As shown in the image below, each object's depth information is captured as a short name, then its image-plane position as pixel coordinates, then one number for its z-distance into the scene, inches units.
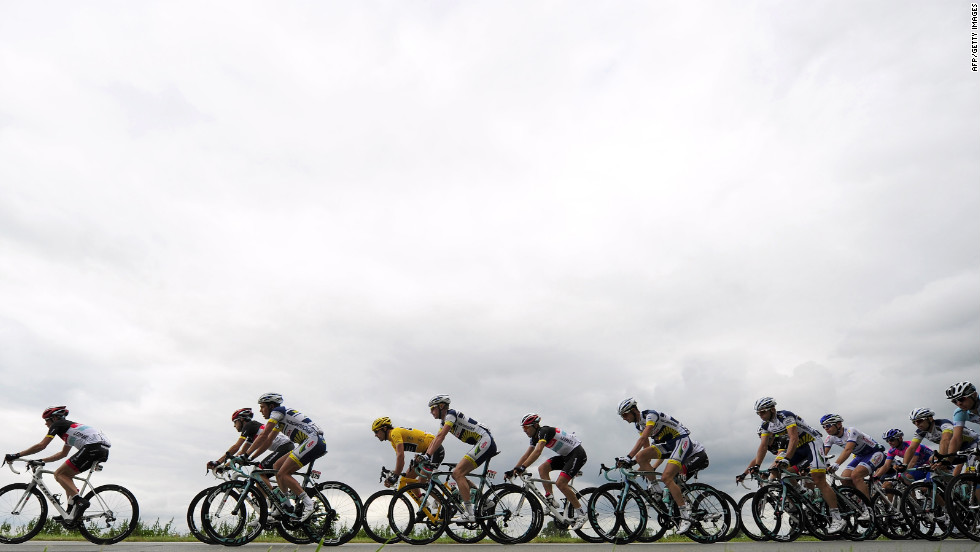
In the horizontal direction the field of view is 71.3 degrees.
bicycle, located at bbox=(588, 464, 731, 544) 473.7
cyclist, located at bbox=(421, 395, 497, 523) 472.1
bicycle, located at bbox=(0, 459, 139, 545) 460.1
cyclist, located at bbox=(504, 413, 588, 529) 484.7
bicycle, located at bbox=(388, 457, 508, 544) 458.0
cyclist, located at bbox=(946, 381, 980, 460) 467.2
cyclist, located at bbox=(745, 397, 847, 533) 507.2
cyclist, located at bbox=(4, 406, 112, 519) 474.0
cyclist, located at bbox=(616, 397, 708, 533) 500.4
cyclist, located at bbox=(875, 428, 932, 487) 566.6
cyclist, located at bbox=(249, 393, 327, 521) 452.1
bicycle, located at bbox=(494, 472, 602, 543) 468.1
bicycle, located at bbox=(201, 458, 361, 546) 439.5
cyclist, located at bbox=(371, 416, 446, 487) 496.7
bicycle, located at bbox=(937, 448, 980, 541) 427.5
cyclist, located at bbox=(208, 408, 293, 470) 470.9
